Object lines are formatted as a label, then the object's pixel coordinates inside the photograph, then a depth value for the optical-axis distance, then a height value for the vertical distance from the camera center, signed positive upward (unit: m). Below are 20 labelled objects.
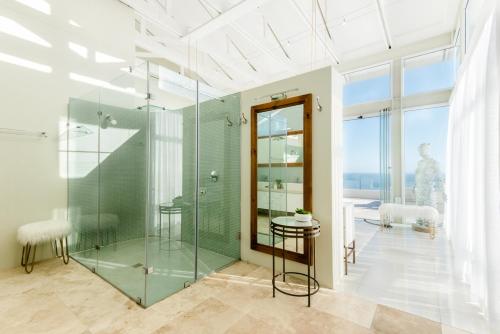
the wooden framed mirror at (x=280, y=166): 2.46 +0.02
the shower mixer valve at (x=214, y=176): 2.82 -0.11
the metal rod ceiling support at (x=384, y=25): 4.15 +2.79
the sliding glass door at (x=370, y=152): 5.38 +0.38
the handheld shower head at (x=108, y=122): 2.85 +0.57
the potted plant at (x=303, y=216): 2.14 -0.45
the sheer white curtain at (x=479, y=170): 1.54 -0.02
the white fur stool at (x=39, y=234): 2.60 -0.77
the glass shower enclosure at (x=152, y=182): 2.30 -0.17
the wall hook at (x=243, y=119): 2.98 +0.62
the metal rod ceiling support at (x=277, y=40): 5.00 +2.94
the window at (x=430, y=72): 4.74 +2.04
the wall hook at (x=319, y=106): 2.35 +0.62
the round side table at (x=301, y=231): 2.06 -0.58
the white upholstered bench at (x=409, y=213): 4.11 -0.86
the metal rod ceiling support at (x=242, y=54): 5.56 +2.90
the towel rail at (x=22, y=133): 2.74 +0.43
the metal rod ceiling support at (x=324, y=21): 4.30 +2.93
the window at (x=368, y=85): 5.50 +2.04
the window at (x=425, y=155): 4.86 +0.26
